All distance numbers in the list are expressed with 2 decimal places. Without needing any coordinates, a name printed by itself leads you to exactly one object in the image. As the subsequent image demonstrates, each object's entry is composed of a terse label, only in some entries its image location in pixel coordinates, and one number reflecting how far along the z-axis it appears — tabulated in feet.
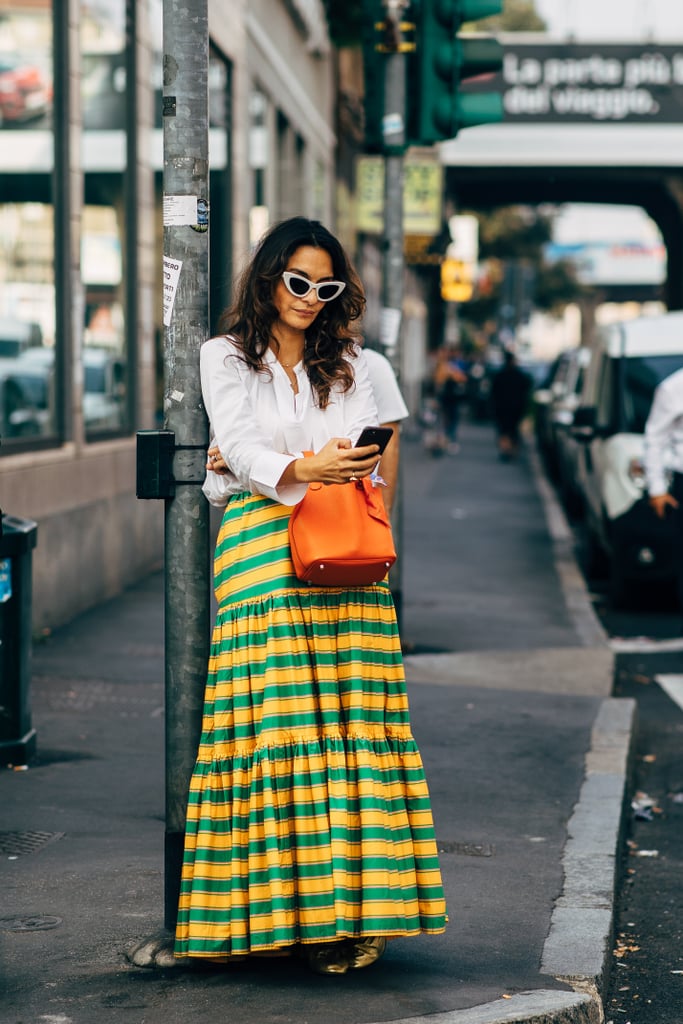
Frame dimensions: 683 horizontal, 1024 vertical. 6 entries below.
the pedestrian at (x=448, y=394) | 101.14
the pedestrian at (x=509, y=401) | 94.94
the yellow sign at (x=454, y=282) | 128.00
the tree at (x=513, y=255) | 231.91
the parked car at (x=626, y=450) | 38.99
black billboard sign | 110.01
